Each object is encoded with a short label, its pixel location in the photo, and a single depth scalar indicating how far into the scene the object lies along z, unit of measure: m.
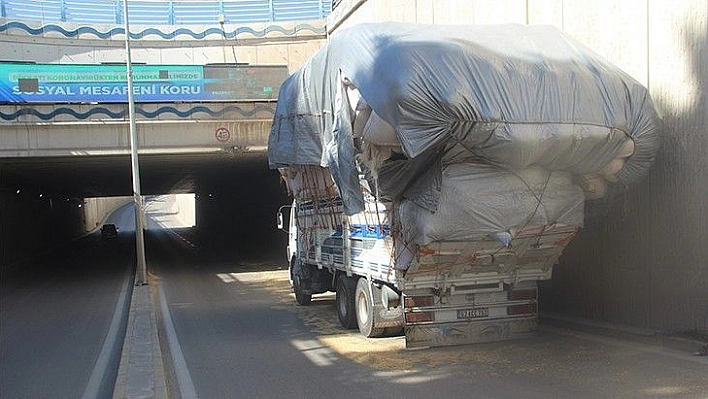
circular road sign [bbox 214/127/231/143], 22.88
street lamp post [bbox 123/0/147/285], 19.38
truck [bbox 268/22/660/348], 8.02
